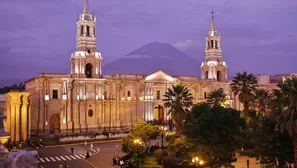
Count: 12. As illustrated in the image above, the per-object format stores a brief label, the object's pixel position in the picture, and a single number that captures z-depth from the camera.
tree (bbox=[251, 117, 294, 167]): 24.47
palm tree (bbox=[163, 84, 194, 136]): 40.75
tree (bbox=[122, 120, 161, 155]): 35.78
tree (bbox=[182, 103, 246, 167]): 29.70
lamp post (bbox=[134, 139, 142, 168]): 35.47
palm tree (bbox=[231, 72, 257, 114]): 48.72
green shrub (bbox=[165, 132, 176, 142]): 37.83
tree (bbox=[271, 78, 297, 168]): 21.94
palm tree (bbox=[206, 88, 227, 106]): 48.95
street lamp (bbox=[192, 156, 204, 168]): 27.45
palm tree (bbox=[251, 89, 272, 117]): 46.56
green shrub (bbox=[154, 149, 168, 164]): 34.92
